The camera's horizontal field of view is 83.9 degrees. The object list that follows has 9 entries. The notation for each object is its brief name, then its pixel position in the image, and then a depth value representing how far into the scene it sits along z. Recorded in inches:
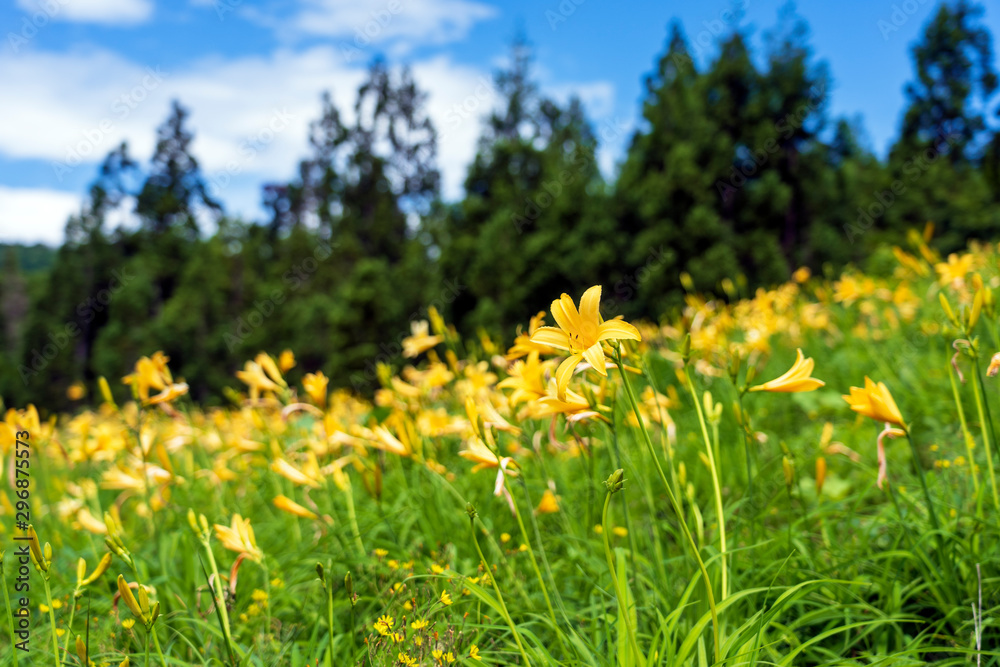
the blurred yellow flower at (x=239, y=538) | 52.0
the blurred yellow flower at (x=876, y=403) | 49.1
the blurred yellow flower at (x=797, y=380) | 47.4
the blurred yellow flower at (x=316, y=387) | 70.2
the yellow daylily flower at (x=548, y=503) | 72.2
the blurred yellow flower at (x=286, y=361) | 80.4
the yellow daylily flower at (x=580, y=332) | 36.7
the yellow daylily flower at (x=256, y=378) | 80.4
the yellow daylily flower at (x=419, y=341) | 95.2
